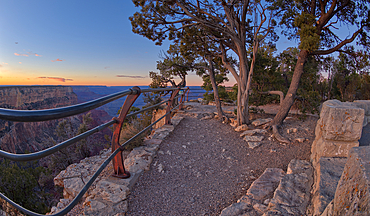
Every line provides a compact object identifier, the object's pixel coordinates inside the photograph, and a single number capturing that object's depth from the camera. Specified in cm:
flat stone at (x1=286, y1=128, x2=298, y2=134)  447
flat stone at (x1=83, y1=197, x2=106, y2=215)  168
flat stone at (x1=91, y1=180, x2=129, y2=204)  188
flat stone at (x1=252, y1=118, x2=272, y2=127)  517
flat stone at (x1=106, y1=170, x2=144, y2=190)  208
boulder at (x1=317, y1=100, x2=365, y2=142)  201
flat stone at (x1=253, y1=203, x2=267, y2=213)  176
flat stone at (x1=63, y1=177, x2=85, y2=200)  247
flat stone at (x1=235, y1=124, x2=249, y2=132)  498
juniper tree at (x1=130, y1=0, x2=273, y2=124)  464
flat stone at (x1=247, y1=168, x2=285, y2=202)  208
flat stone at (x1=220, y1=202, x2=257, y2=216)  177
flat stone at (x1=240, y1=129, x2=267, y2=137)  451
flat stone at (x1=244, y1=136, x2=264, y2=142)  419
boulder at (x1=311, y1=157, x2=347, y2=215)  150
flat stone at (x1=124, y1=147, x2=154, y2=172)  253
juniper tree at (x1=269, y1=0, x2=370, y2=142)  407
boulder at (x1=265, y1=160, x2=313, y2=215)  165
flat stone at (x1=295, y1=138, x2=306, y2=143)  394
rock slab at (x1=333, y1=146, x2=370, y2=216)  71
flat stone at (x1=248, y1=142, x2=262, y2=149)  389
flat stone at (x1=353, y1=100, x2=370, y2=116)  325
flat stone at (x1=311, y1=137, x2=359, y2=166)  209
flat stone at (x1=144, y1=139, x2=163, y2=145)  347
